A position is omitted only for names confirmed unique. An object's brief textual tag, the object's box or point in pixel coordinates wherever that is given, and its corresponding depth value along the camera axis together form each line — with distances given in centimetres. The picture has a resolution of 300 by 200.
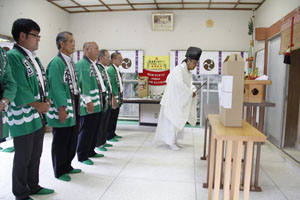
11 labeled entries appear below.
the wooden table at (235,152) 137
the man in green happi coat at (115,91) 391
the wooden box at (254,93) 256
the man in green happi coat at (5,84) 154
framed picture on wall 570
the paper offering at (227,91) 152
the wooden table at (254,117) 229
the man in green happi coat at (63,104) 223
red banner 596
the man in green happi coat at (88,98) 281
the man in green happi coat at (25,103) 176
